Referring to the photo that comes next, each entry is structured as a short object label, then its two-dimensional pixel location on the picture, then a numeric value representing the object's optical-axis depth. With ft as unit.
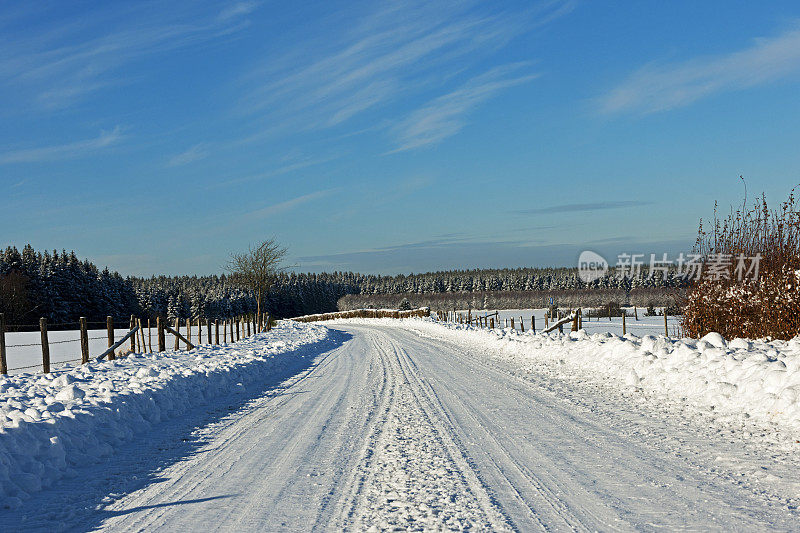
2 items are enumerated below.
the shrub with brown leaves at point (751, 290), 47.26
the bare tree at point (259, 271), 195.52
